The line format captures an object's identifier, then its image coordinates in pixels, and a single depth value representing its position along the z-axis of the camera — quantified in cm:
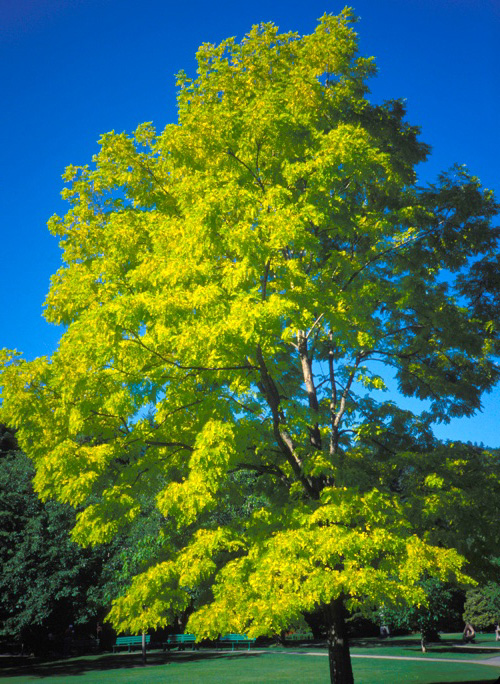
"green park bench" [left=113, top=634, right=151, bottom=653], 3182
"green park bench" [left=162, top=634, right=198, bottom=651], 3425
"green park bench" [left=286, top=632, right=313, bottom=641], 3847
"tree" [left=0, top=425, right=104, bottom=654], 2291
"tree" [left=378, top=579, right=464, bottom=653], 2441
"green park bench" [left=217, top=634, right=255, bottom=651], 3381
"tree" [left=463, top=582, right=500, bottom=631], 3419
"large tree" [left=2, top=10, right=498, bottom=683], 802
